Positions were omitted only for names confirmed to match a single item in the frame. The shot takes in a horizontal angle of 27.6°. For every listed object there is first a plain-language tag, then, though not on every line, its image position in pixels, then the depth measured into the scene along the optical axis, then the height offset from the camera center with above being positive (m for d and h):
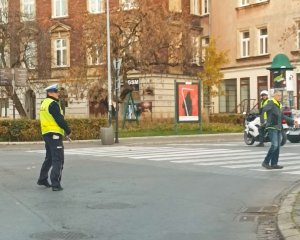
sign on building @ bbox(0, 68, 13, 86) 31.28 +1.80
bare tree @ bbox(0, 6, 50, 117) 34.81 +4.02
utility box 26.22 -1.09
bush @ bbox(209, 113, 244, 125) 40.53 -0.64
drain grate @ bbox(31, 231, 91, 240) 7.32 -1.53
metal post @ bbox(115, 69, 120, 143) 27.36 +1.16
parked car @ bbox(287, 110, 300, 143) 23.81 -1.06
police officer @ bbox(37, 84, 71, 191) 11.20 -0.36
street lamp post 30.69 +3.03
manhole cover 9.48 -1.51
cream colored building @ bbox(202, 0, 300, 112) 42.14 +4.89
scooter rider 21.30 -0.78
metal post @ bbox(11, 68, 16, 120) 30.23 +1.80
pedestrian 13.80 -0.29
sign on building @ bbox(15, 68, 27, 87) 30.20 +1.72
